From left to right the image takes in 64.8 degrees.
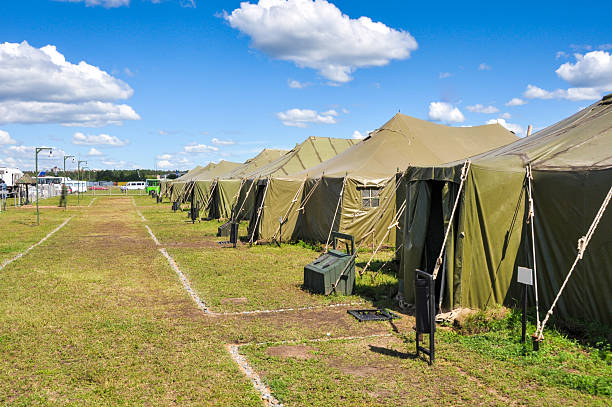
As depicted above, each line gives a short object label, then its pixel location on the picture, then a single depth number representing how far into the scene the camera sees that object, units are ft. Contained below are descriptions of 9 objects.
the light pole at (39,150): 84.89
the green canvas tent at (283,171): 59.52
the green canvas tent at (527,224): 23.16
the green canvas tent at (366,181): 52.42
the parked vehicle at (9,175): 182.93
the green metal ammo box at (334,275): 31.83
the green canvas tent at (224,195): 91.40
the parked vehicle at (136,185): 290.93
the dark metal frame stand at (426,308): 19.66
